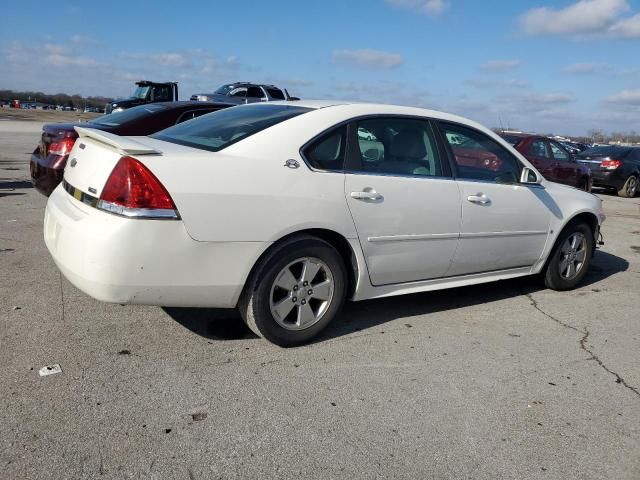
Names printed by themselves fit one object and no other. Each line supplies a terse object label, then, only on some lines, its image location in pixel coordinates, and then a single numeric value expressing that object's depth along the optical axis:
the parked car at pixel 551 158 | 12.27
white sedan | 3.19
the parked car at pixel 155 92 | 21.39
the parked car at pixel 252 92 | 20.95
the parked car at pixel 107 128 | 6.17
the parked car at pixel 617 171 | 16.23
